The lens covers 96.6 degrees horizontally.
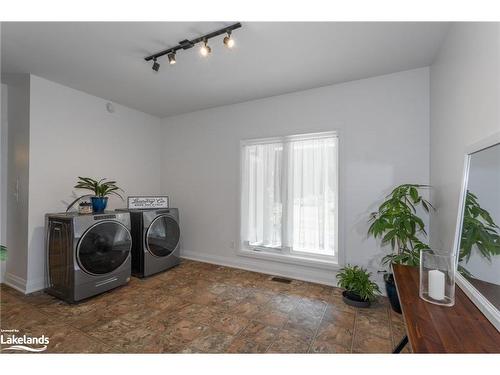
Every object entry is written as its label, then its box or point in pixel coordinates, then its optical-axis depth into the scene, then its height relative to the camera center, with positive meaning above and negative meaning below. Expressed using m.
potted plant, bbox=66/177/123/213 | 2.72 -0.08
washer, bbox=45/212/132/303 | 2.29 -0.73
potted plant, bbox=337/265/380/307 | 2.27 -1.03
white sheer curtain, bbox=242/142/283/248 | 3.22 -0.08
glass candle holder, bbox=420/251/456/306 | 1.14 -0.48
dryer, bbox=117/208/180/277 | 2.99 -0.74
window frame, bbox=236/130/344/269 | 2.75 -0.83
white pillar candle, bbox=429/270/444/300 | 1.15 -0.50
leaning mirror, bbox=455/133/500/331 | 1.05 -0.22
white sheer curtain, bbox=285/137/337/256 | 2.86 -0.09
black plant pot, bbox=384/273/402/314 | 2.15 -1.03
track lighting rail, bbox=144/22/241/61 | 1.80 +1.30
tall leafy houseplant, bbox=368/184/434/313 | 1.96 -0.33
